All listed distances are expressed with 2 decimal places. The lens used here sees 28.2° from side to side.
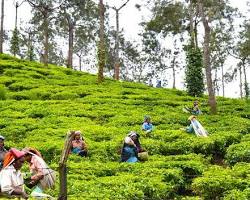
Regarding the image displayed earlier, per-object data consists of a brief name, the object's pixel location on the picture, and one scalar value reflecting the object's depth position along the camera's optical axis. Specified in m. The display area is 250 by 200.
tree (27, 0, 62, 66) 58.29
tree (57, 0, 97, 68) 65.94
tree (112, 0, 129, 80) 53.56
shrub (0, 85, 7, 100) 33.87
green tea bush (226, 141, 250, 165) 18.12
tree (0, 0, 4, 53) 56.22
